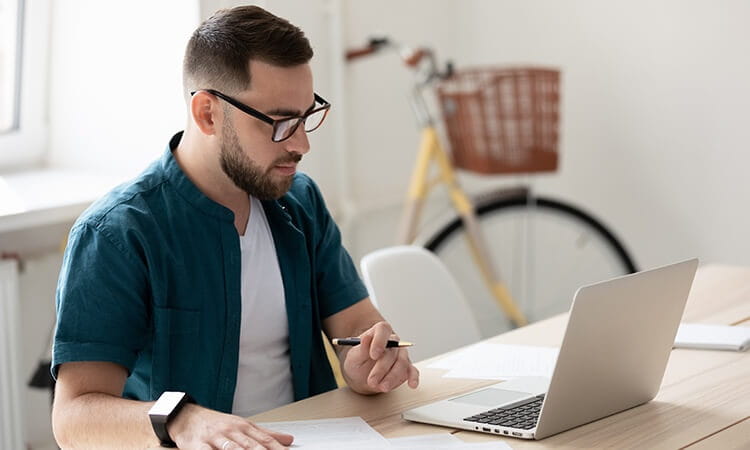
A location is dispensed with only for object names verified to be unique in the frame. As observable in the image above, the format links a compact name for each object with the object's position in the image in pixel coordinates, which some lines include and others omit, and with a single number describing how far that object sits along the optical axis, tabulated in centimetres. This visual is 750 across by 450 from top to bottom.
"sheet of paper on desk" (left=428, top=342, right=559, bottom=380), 179
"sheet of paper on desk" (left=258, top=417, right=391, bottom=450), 145
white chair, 224
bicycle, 339
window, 299
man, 160
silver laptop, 146
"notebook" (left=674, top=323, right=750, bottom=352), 190
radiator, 260
